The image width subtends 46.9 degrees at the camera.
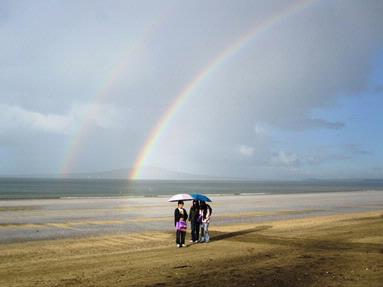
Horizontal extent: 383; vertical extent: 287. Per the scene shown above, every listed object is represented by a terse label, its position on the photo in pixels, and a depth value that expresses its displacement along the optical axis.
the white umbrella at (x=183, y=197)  20.33
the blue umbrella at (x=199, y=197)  20.90
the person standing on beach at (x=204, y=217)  21.56
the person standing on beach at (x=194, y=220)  21.16
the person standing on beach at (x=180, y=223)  19.83
